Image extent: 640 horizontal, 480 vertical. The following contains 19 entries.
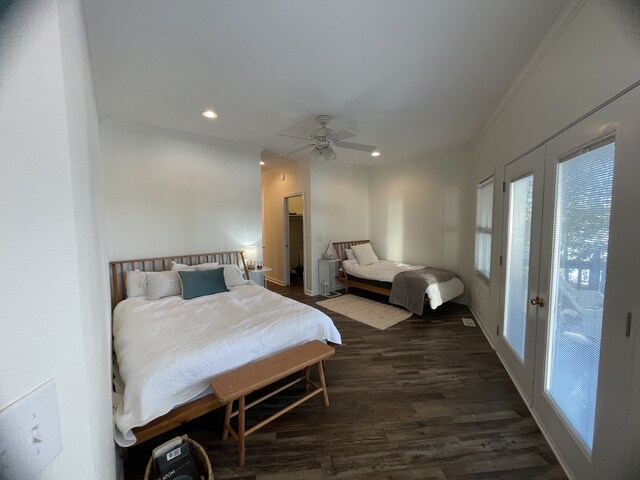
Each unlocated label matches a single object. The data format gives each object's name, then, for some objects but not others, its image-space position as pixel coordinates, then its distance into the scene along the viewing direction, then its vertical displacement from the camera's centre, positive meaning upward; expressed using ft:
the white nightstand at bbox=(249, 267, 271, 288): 13.66 -2.78
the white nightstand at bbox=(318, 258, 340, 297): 17.31 -3.45
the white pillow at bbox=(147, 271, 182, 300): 9.64 -2.30
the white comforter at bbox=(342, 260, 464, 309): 12.89 -3.16
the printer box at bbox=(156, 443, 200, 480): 4.29 -4.20
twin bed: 12.92 -3.24
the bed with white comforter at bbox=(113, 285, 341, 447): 5.10 -2.91
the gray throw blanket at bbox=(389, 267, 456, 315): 12.88 -3.34
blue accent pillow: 9.72 -2.30
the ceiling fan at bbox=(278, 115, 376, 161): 9.93 +3.43
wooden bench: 5.27 -3.43
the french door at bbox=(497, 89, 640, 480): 3.72 -1.29
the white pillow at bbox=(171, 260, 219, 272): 10.96 -1.85
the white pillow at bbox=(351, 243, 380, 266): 17.62 -2.19
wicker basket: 4.23 -4.22
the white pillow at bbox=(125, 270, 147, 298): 9.84 -2.27
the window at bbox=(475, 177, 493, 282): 11.28 -0.25
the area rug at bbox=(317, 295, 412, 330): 12.40 -4.81
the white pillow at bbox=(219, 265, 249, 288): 11.19 -2.32
